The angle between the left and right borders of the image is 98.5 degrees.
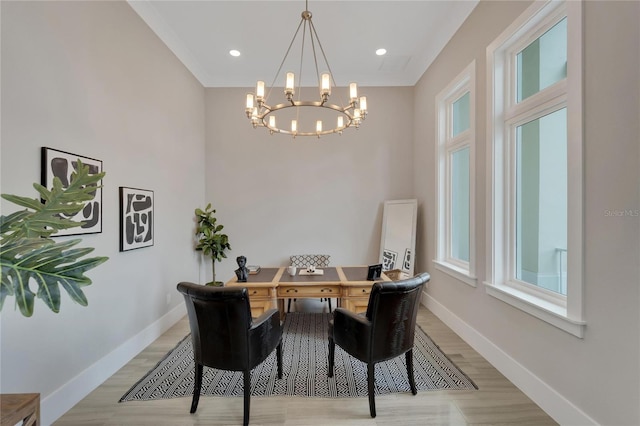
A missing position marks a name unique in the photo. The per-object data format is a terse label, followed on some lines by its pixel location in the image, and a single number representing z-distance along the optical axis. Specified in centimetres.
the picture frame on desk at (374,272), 305
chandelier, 222
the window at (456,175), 296
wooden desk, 292
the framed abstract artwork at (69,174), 185
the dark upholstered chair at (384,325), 190
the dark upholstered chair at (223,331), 176
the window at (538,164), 176
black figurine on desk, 301
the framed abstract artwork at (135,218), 260
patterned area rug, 221
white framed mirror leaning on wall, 416
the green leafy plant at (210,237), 418
